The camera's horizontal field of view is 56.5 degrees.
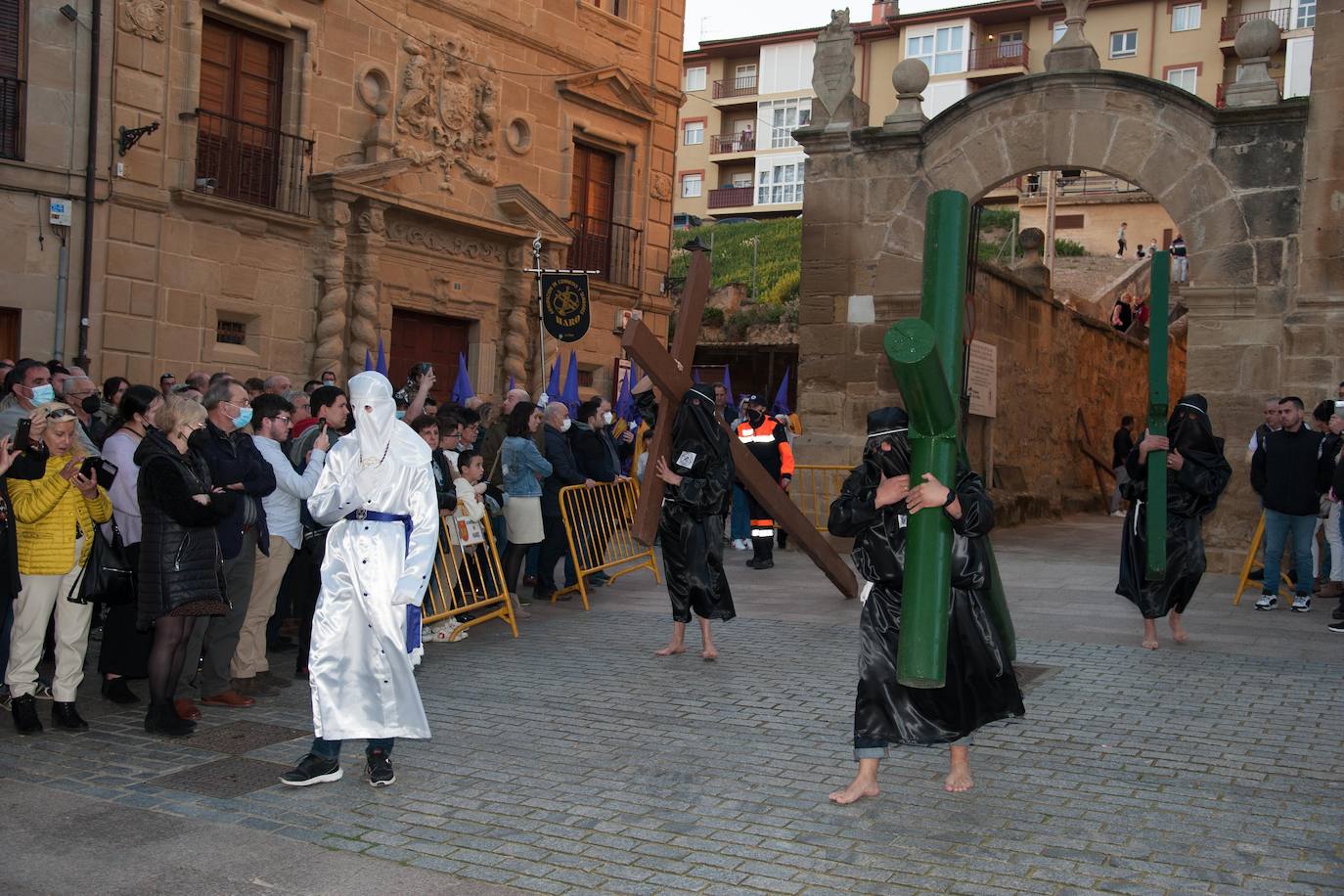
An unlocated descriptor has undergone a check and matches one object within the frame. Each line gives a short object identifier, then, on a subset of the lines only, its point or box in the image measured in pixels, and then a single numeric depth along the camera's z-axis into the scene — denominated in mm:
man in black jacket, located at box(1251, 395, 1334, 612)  10062
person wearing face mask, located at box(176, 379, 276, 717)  6270
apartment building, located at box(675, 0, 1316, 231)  47469
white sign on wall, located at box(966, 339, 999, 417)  15039
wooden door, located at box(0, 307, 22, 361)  13945
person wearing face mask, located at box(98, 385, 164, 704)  6578
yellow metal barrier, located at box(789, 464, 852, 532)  13867
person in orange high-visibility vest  12984
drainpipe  14242
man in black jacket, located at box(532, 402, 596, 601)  10453
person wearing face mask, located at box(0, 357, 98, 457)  6863
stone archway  12070
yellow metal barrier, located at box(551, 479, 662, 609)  10594
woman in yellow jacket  5887
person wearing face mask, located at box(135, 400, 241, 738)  5879
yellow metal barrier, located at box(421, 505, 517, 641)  8656
